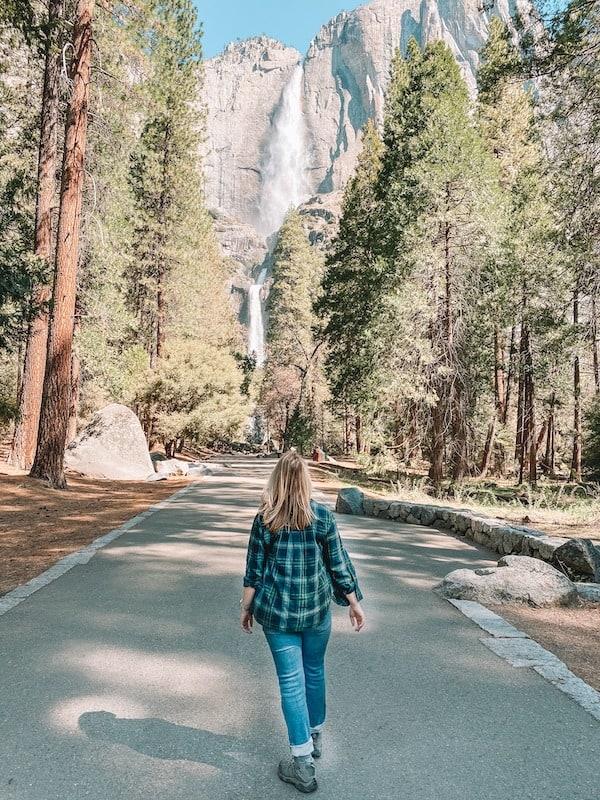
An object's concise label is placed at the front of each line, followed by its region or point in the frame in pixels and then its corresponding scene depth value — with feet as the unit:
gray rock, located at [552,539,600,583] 23.91
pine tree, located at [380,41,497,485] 57.67
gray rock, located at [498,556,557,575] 21.05
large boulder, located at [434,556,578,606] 19.97
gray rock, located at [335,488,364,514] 43.11
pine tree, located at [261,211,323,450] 156.76
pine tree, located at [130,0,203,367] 90.12
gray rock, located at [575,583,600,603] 20.59
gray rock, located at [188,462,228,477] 74.74
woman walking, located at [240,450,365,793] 9.14
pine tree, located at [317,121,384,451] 78.12
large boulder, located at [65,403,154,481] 59.98
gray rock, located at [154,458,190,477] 68.60
